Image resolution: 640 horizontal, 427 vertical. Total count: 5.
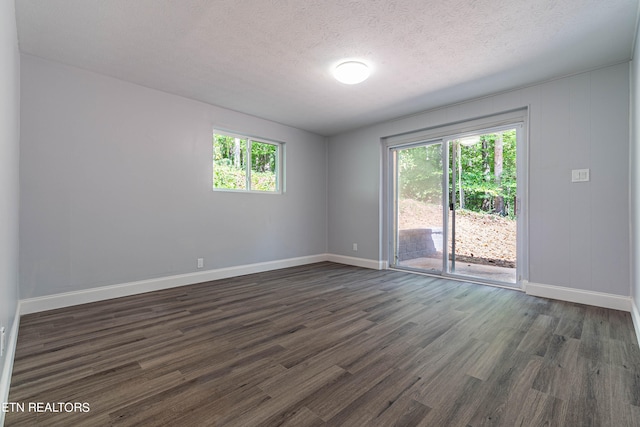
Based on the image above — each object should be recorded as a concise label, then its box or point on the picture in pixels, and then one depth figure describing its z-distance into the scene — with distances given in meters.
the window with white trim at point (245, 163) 4.51
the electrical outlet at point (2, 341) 1.43
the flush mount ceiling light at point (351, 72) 3.01
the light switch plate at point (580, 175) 3.19
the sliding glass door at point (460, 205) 3.92
